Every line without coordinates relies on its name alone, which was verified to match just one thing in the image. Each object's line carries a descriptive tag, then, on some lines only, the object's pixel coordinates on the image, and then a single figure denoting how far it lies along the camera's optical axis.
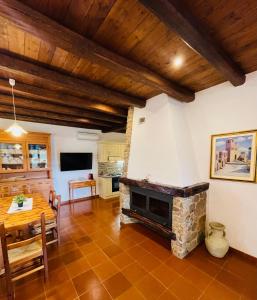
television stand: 4.75
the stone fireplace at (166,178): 2.37
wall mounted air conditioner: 4.95
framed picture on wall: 2.18
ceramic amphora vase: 2.26
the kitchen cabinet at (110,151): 5.33
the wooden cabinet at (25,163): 3.57
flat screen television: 4.65
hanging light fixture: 2.36
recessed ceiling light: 1.77
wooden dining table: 1.93
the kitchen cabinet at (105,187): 5.16
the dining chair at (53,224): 2.46
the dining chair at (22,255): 1.53
